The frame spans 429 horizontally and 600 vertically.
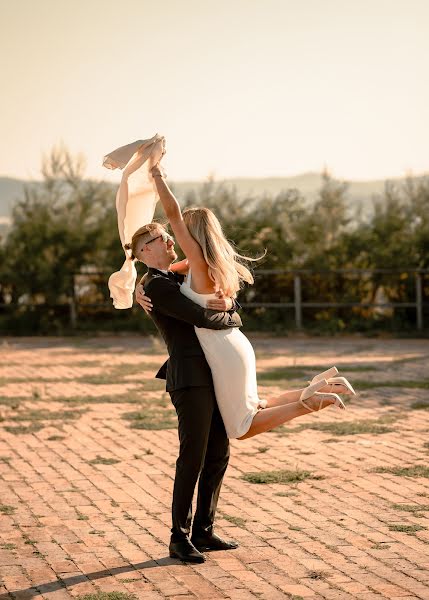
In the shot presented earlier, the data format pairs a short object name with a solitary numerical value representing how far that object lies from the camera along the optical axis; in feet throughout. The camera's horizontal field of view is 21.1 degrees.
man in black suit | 21.33
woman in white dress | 21.38
